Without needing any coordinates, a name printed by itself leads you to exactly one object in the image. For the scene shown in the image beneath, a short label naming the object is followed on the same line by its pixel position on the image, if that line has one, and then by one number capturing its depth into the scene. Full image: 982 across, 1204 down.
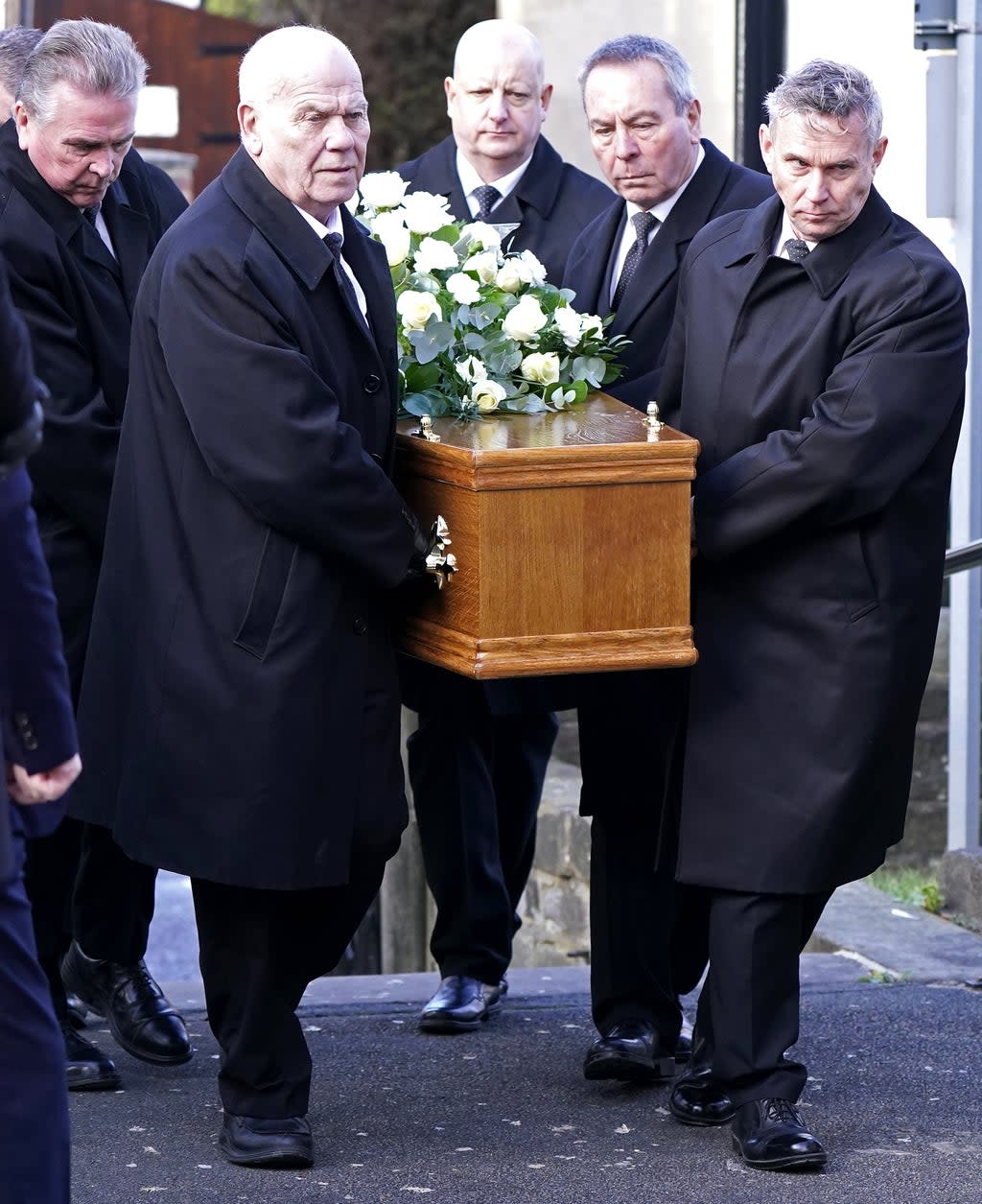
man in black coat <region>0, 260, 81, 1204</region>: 6.07
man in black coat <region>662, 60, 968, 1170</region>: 7.85
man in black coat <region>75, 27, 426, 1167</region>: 7.61
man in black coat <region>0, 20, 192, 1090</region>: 8.65
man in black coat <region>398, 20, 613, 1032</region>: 10.16
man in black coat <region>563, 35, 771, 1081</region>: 9.09
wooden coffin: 7.57
